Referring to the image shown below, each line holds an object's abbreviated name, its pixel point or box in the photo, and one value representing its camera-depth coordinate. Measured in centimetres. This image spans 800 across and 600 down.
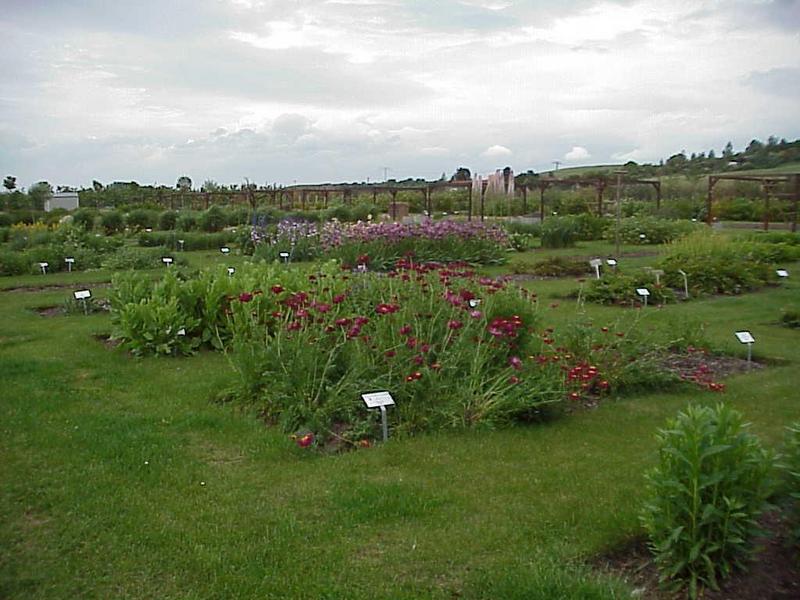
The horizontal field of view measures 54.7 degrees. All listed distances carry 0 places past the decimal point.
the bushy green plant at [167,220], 2244
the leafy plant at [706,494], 275
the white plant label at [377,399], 427
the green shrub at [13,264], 1355
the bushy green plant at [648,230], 1989
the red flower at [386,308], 483
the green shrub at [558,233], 1827
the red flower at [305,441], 409
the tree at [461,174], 4172
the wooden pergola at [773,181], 2048
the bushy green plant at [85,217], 2108
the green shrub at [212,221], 2162
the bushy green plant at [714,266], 1087
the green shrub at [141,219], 2231
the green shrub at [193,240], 1841
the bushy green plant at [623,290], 968
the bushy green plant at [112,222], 2147
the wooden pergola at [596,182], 2290
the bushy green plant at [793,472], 289
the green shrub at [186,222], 2166
